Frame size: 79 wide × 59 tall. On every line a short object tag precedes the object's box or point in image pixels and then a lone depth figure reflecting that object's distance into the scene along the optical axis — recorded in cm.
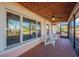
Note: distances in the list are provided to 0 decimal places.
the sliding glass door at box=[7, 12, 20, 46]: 230
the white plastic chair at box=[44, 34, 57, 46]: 449
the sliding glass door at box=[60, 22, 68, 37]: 776
